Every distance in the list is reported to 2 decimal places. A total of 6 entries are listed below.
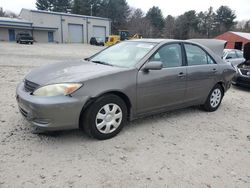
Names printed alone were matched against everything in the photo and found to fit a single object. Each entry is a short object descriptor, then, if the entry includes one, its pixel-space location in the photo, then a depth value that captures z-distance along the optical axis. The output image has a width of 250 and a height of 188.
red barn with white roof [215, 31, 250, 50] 30.35
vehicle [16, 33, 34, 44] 29.25
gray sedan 2.81
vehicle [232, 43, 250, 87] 7.03
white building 36.34
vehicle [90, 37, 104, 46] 36.15
